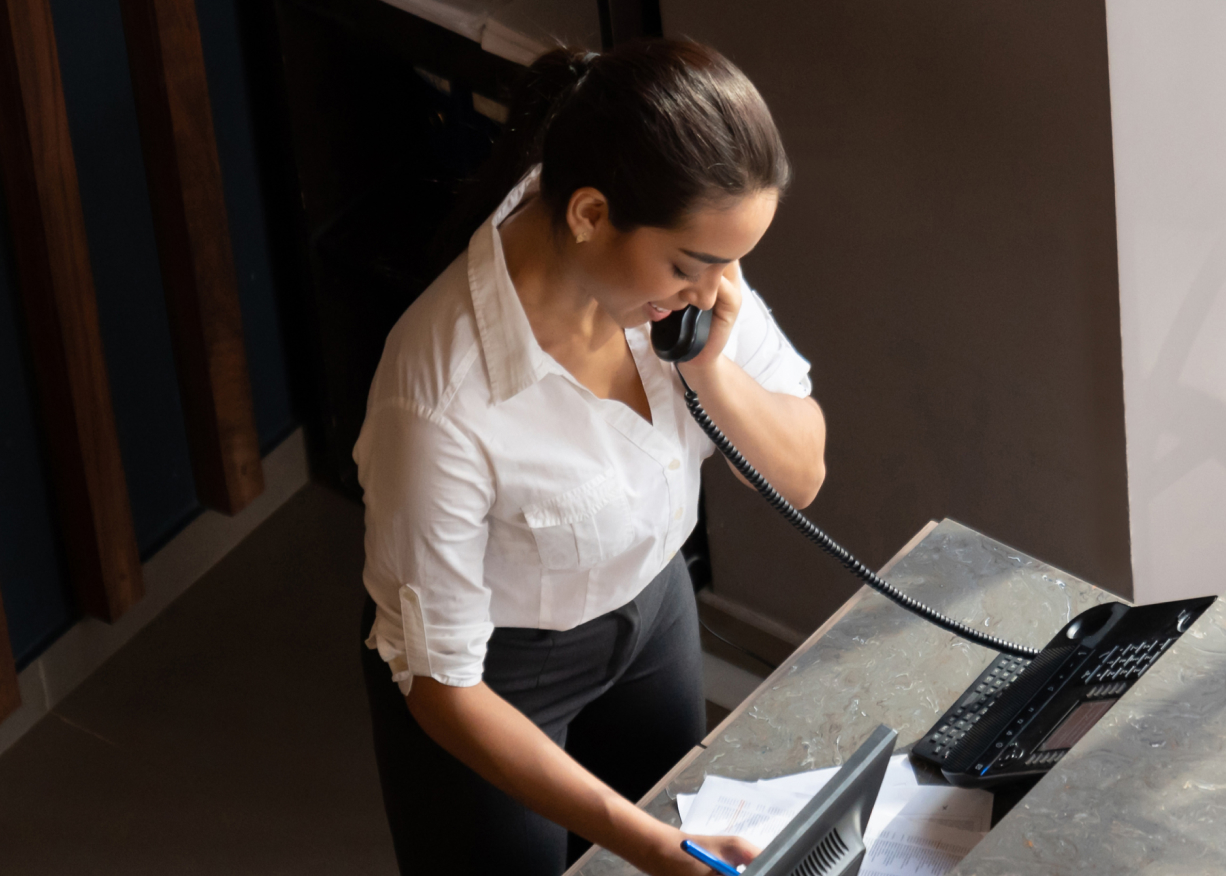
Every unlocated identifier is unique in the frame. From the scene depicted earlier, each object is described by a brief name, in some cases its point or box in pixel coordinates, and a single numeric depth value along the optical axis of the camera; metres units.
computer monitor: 2.37
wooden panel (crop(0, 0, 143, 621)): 3.57
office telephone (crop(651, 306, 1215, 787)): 2.76
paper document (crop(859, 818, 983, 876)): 2.74
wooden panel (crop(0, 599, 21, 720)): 3.75
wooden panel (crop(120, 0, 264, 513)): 3.78
